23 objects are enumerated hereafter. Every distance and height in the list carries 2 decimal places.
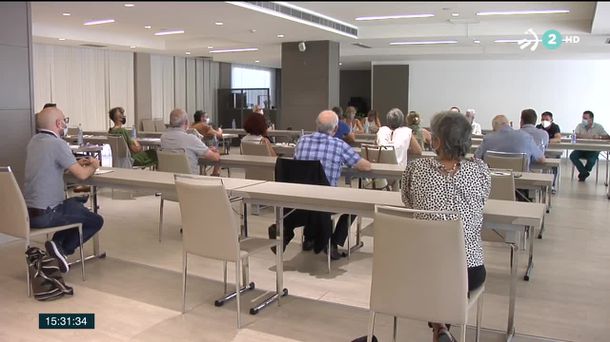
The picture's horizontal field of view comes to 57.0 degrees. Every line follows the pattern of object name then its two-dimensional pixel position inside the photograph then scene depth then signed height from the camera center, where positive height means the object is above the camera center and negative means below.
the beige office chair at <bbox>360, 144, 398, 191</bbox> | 5.48 -0.43
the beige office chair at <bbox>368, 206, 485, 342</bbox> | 2.18 -0.61
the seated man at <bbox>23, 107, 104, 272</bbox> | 3.43 -0.39
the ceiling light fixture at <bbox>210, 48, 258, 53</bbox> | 11.39 +1.24
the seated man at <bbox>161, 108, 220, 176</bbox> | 4.88 -0.28
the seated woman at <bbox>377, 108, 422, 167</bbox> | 5.78 -0.26
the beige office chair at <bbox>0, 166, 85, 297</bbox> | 3.27 -0.61
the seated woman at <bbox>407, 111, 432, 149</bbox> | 6.68 -0.17
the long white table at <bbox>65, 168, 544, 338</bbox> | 2.62 -0.46
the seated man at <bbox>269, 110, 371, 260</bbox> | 3.90 -0.27
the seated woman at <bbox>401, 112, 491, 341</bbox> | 2.40 -0.30
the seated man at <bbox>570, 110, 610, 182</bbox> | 8.74 -0.36
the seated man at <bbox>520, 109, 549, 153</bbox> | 6.05 -0.17
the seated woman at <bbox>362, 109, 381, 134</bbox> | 10.25 -0.21
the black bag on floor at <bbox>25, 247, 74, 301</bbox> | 3.35 -1.00
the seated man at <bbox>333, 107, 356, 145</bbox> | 7.44 -0.29
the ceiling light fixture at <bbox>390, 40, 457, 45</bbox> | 9.30 +1.23
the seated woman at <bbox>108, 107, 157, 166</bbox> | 6.41 -0.42
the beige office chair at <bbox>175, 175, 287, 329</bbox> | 2.86 -0.59
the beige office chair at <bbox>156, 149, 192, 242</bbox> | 4.64 -0.44
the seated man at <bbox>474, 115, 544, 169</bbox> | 5.18 -0.27
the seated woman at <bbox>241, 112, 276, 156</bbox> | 5.79 -0.18
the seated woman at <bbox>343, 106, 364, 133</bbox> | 9.48 -0.12
